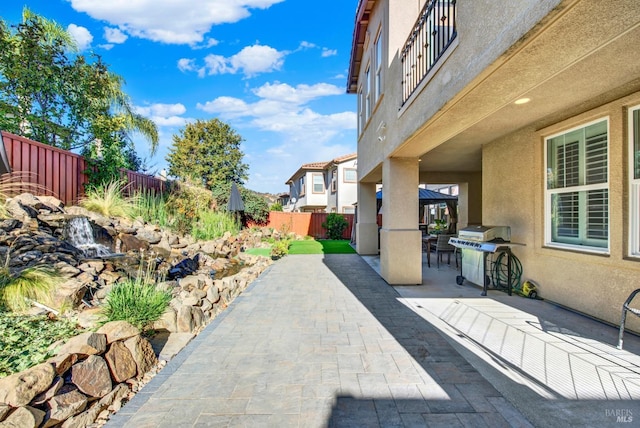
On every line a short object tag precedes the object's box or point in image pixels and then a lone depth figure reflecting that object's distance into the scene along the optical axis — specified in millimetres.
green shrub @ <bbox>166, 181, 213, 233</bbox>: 14080
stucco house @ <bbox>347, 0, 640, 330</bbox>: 2672
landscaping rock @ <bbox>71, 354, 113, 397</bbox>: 2859
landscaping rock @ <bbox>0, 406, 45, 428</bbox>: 2338
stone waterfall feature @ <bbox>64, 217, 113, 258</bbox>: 8227
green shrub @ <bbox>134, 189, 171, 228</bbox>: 12367
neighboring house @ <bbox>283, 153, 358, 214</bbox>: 24156
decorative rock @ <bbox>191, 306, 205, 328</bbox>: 4746
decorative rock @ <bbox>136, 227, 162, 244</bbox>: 10422
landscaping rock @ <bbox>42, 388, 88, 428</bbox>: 2541
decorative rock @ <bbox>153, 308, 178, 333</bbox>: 4469
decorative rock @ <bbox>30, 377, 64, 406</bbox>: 2588
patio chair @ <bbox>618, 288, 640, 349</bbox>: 3268
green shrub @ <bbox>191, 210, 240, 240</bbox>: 14118
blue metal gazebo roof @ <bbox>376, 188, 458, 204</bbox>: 11947
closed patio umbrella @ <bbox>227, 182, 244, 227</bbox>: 17422
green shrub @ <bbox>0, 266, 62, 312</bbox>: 4180
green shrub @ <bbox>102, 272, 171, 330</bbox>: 4082
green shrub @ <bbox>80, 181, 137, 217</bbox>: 10616
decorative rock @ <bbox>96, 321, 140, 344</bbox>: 3404
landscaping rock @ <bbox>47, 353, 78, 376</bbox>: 2837
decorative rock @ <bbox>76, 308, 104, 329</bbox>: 3998
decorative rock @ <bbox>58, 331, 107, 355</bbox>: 3047
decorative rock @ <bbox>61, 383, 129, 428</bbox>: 2562
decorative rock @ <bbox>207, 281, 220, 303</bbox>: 6281
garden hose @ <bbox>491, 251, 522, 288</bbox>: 6248
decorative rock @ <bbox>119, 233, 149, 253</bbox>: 9672
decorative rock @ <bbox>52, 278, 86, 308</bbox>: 4598
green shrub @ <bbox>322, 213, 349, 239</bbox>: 19469
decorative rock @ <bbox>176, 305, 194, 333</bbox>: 4523
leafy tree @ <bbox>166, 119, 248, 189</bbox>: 25531
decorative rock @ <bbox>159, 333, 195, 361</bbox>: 3775
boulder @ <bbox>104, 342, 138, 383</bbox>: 3123
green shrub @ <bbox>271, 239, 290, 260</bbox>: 11781
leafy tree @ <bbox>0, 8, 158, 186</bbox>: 10888
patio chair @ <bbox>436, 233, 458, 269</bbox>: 8984
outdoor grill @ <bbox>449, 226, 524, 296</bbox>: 6027
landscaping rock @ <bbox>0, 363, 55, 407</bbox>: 2465
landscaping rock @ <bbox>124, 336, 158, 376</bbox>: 3344
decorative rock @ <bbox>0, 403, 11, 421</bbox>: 2342
